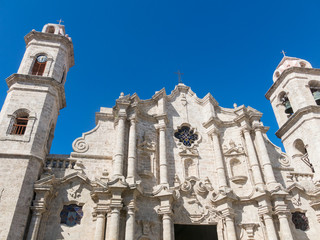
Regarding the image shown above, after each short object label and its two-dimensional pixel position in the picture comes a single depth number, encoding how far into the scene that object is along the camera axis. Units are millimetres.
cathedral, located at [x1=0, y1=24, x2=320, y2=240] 12805
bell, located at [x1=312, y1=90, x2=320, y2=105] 20203
